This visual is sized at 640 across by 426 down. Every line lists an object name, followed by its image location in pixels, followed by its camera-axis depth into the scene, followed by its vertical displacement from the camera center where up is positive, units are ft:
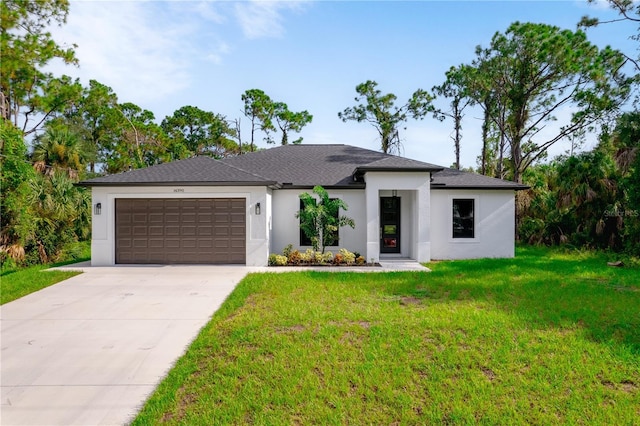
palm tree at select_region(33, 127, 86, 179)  58.70 +10.72
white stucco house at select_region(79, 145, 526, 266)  41.24 +0.37
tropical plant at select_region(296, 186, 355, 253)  42.52 -0.36
